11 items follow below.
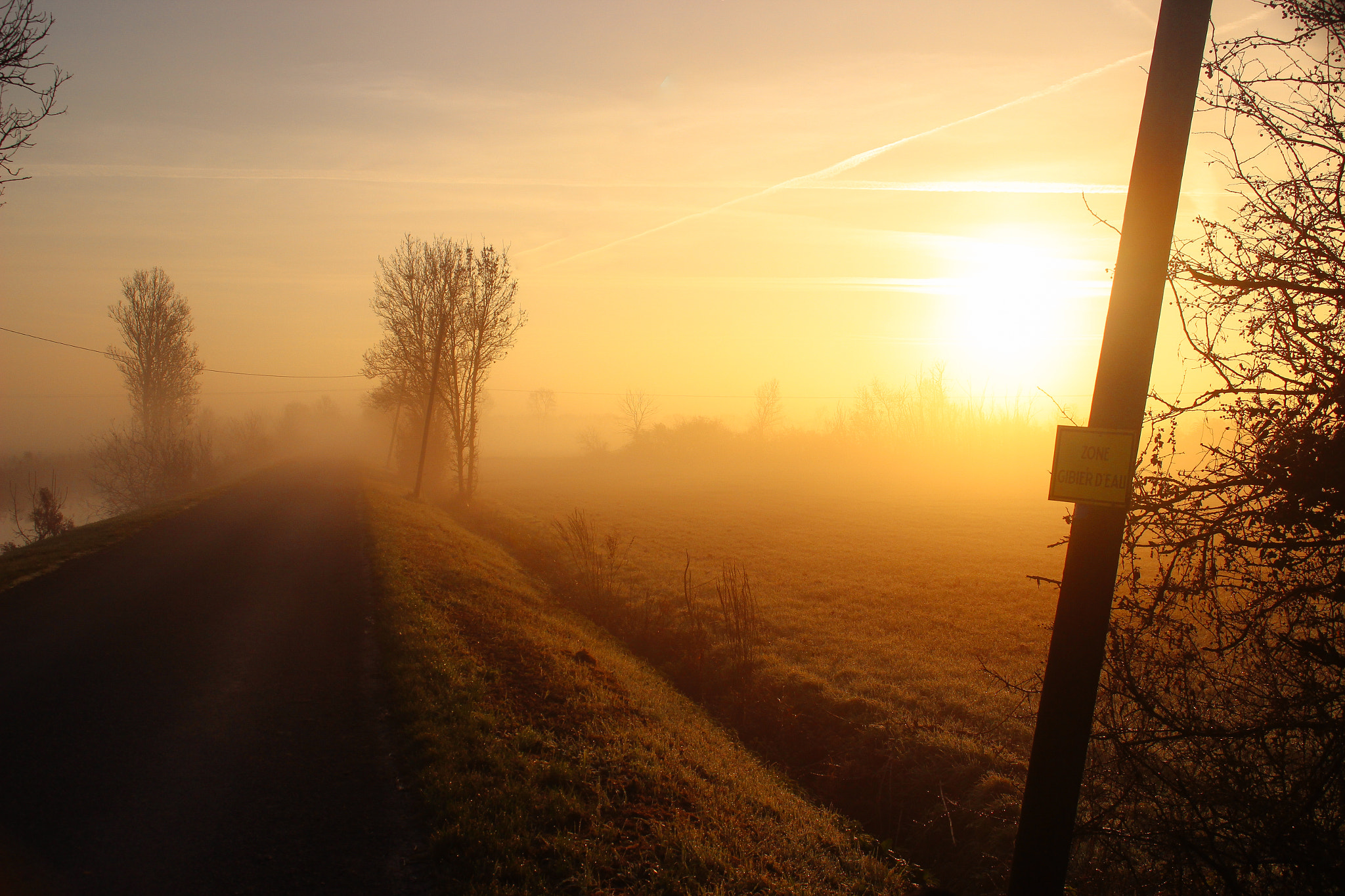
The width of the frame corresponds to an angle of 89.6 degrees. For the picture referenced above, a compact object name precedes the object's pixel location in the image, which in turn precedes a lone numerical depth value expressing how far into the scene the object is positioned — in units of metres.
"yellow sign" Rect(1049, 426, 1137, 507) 3.85
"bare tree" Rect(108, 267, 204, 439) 48.16
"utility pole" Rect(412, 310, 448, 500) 35.00
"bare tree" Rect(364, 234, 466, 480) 38.03
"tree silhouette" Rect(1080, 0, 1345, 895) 4.17
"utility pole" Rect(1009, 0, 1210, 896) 3.92
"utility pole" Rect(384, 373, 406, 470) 47.04
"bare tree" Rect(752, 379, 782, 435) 101.43
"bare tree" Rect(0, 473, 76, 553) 23.98
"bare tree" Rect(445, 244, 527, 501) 38.16
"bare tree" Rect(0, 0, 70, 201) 9.34
